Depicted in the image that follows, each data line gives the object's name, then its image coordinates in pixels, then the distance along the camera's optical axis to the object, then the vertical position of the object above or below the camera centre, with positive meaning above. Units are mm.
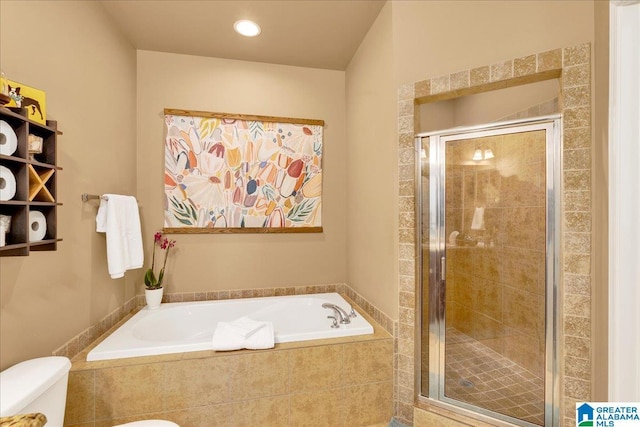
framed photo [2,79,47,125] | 1173 +489
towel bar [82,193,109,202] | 1748 +97
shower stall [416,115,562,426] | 1668 -361
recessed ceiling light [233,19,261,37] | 2113 +1387
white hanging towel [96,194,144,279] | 1813 -122
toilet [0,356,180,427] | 1003 -654
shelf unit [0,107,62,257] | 1125 +112
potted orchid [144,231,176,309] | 2285 -520
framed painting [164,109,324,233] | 2467 +352
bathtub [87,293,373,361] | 1756 -792
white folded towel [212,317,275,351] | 1683 -739
